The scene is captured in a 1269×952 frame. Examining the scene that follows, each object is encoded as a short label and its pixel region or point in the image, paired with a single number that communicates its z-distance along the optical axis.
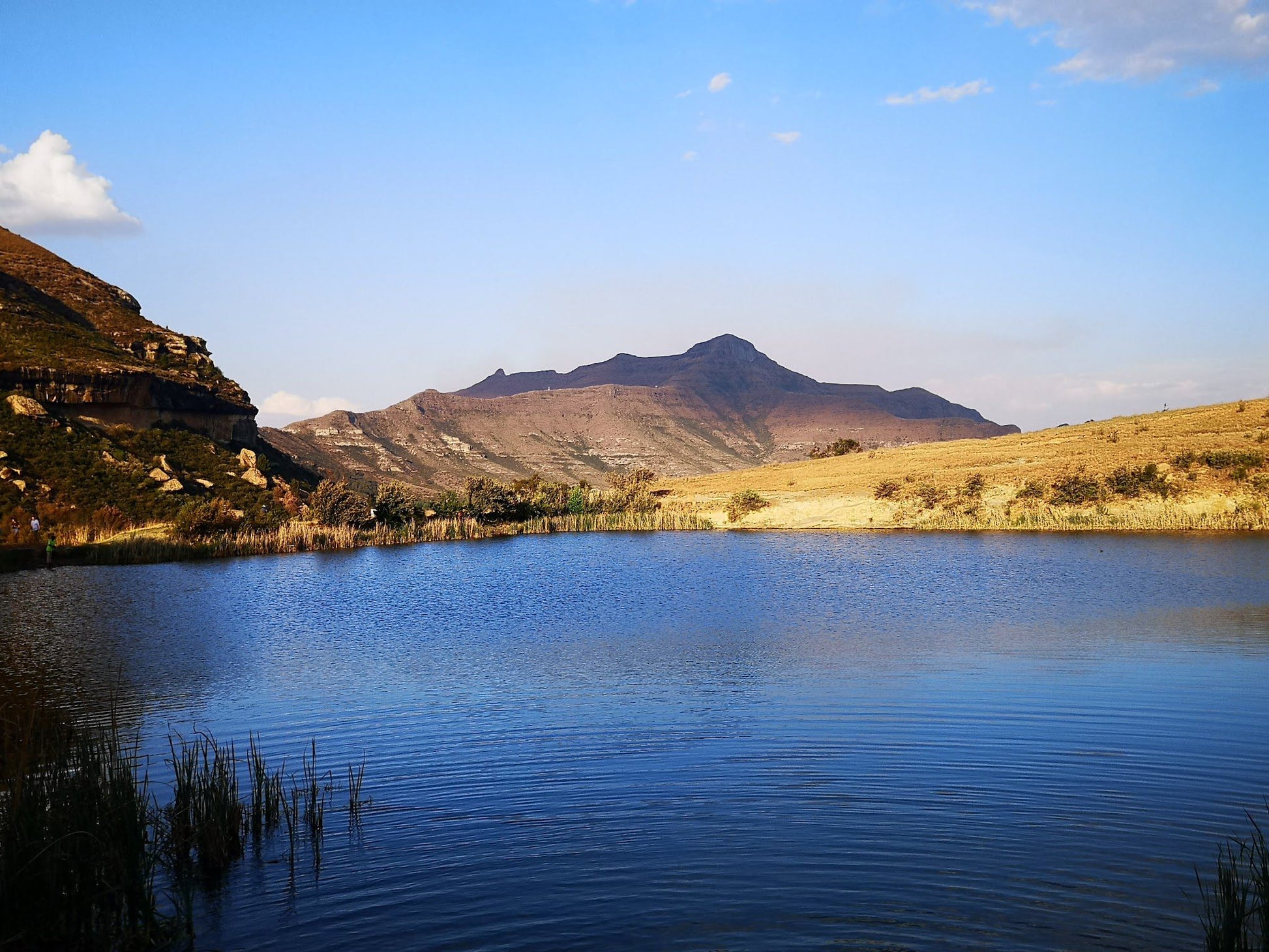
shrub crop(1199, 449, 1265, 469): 45.88
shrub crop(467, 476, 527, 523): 52.59
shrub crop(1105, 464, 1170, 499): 46.31
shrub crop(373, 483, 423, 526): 48.78
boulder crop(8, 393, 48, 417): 45.72
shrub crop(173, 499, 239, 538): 40.22
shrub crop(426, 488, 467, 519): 52.16
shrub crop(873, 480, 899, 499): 53.25
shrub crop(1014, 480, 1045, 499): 49.31
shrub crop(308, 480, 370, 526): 46.28
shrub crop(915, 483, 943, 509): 51.09
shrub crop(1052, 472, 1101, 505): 47.50
